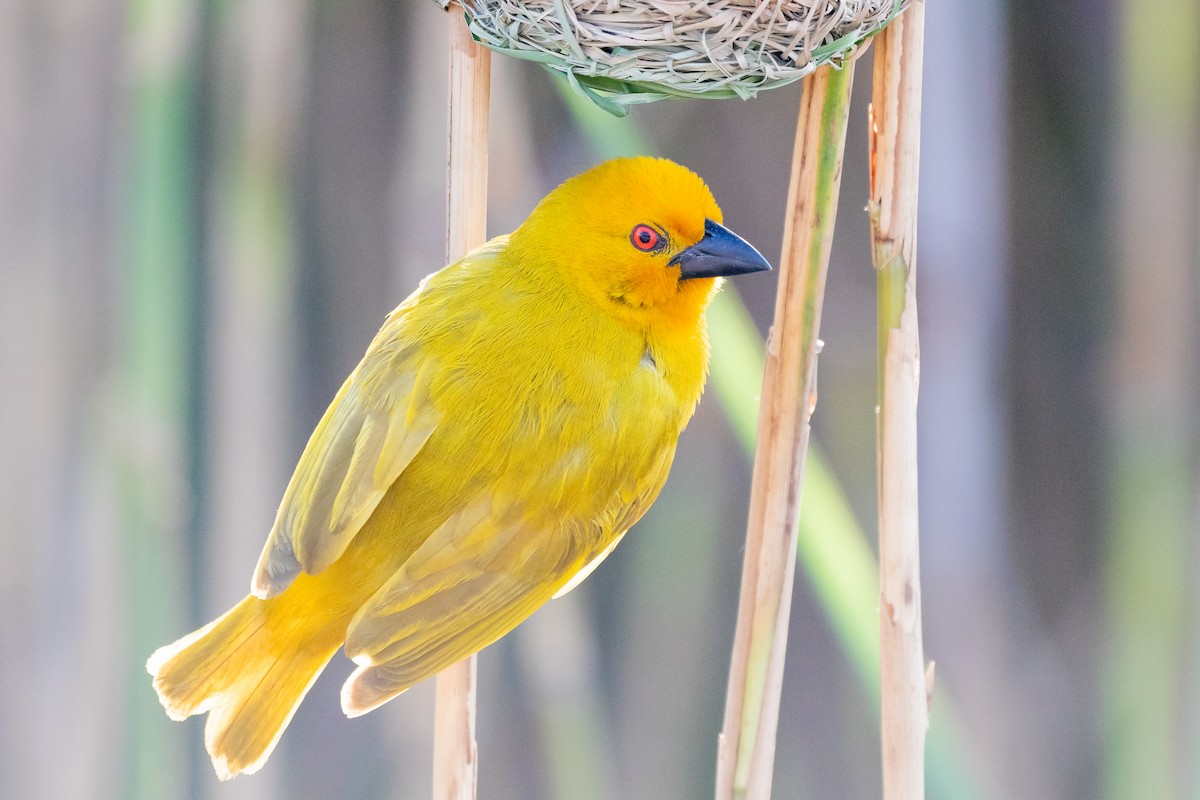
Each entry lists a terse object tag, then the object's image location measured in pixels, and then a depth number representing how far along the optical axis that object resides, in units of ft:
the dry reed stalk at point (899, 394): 14.59
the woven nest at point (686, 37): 14.53
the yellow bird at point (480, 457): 14.62
